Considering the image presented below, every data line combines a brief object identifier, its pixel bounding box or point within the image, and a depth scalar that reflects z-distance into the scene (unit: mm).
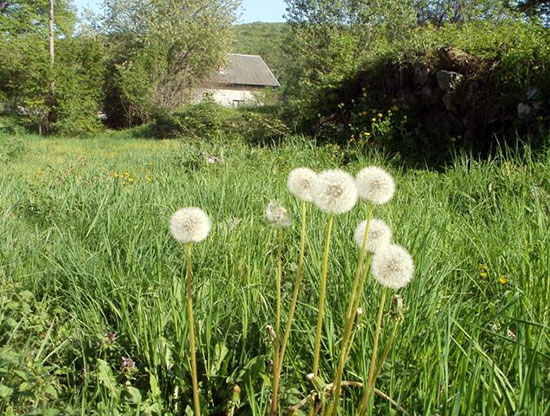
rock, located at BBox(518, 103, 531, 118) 5418
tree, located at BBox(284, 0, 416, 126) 10432
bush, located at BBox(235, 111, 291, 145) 9133
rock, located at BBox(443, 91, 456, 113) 6578
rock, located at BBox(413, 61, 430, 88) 7148
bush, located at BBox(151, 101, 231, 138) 11797
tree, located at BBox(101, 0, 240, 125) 19469
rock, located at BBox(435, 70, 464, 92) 6531
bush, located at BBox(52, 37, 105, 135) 16453
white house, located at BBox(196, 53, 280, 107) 38344
